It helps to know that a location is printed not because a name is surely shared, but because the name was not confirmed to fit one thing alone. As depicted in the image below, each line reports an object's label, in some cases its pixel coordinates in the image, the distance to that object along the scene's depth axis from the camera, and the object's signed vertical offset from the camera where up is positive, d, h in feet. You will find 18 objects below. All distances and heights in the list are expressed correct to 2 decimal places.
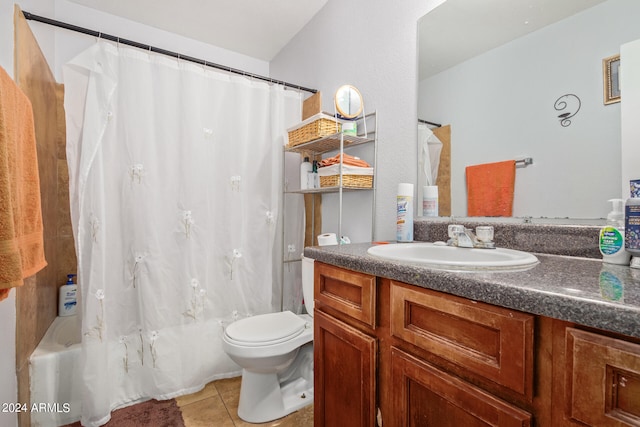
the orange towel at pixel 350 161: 4.96 +0.82
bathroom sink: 2.17 -0.45
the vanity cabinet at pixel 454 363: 1.43 -1.00
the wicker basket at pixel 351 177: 4.94 +0.56
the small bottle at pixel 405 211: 4.21 -0.03
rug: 4.73 -3.40
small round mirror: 5.20 +1.92
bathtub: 4.51 -2.72
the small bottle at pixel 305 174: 6.07 +0.74
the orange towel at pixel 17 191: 2.58 +0.21
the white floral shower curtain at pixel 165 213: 4.82 -0.05
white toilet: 4.59 -2.35
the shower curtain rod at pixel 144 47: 4.39 +2.85
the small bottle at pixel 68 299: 6.32 -1.88
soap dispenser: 2.35 -0.25
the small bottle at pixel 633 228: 2.16 -0.16
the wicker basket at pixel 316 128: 5.13 +1.48
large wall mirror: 2.79 +1.33
